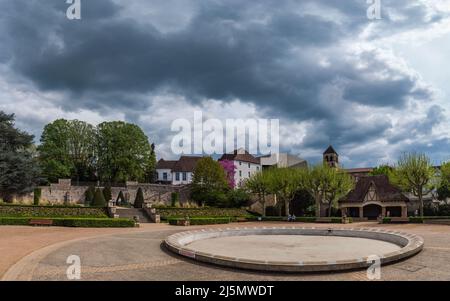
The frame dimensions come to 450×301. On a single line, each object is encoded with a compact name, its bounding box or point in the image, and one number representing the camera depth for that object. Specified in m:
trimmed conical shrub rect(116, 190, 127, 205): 57.22
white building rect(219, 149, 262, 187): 80.31
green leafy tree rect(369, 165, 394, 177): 80.54
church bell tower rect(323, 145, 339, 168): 98.44
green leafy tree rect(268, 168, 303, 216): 48.66
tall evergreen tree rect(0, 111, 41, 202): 45.69
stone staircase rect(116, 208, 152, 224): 42.91
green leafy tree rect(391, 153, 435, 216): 41.22
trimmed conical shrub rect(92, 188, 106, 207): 46.66
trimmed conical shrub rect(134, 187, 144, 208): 51.41
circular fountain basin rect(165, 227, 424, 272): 12.24
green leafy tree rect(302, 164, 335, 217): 46.62
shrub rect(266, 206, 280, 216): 57.17
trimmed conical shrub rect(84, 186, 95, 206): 53.81
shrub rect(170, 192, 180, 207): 53.62
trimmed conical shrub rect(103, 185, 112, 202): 52.44
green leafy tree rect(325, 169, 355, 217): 47.00
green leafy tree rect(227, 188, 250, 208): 57.30
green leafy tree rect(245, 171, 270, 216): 51.58
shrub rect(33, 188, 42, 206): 43.72
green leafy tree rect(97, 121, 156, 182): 66.69
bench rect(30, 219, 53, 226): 31.48
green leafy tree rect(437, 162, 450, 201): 44.51
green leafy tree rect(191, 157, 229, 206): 56.81
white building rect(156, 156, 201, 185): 83.19
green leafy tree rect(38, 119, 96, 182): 61.97
